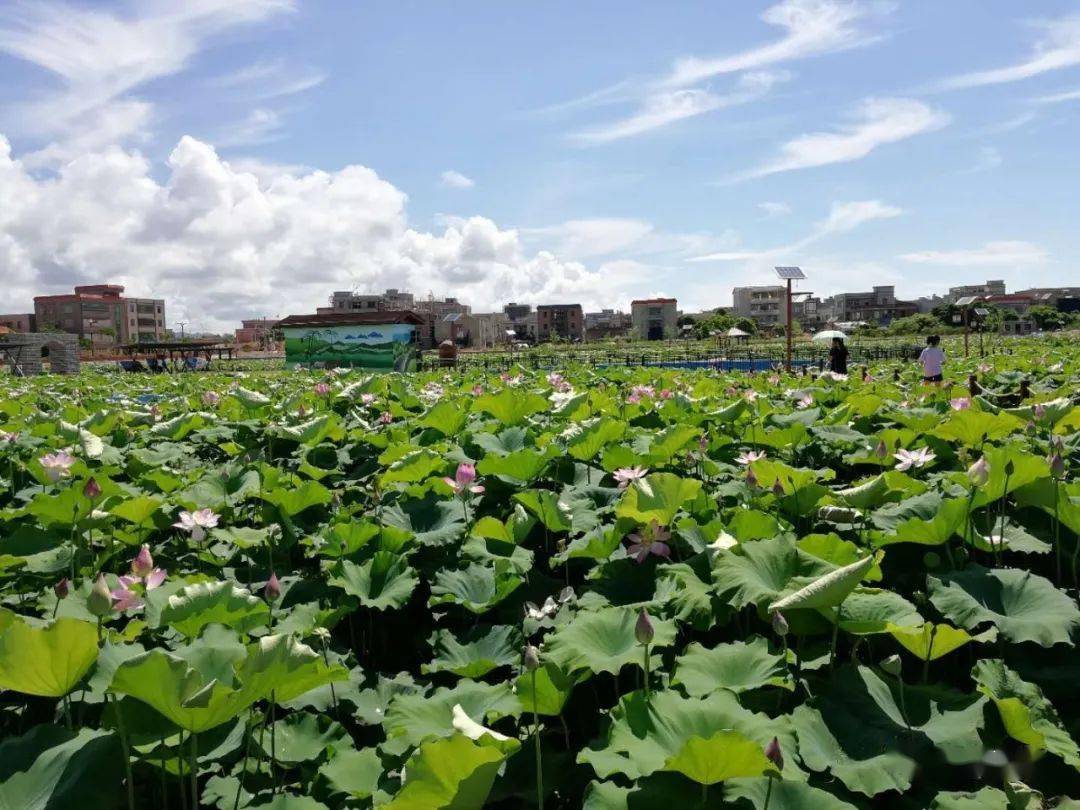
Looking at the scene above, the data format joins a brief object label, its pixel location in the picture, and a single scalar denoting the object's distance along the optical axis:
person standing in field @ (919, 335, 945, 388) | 8.80
